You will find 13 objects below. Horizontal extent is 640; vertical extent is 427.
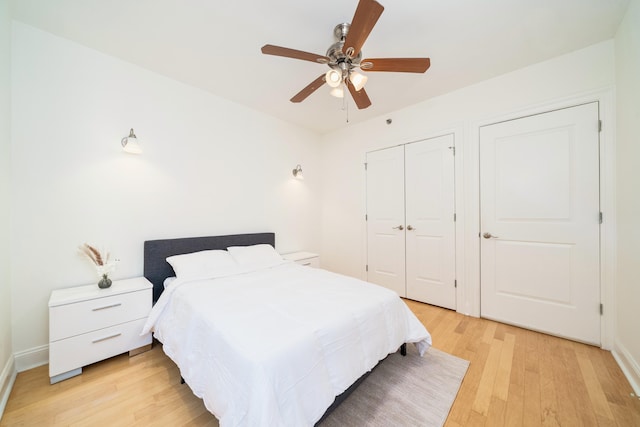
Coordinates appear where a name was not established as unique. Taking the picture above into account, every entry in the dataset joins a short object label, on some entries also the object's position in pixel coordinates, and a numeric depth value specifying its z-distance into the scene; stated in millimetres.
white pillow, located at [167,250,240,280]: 2174
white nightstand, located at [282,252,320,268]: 3338
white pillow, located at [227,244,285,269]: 2610
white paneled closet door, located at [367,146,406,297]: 3303
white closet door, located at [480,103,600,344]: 2086
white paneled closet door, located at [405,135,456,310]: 2852
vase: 1918
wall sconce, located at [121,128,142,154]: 2098
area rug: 1365
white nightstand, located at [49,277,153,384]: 1652
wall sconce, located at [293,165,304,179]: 3713
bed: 1040
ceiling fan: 1409
